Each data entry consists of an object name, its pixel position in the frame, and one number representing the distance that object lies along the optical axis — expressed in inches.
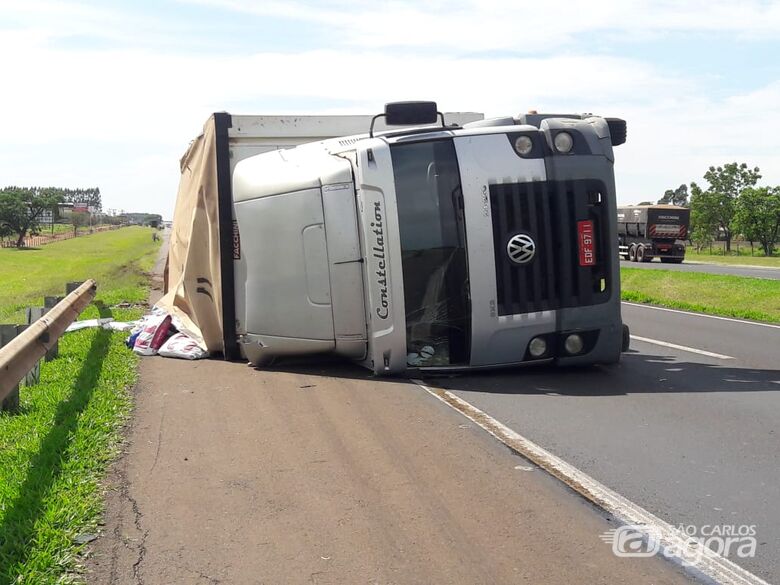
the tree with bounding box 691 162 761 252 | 2780.5
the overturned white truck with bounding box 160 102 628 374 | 336.2
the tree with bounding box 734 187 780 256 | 2593.5
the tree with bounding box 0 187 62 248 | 3917.3
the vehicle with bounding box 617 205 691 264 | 1846.7
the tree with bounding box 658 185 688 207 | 5173.7
